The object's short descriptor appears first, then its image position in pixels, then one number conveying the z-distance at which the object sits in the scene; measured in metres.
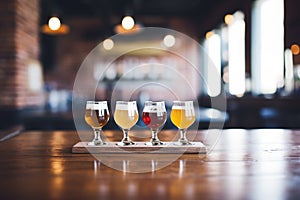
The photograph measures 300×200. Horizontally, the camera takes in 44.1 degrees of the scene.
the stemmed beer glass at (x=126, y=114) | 1.43
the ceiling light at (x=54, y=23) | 5.16
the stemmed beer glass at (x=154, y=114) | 1.41
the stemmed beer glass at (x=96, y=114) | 1.44
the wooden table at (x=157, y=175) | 0.86
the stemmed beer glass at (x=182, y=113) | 1.42
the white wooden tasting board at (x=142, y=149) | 1.39
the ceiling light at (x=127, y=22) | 5.35
